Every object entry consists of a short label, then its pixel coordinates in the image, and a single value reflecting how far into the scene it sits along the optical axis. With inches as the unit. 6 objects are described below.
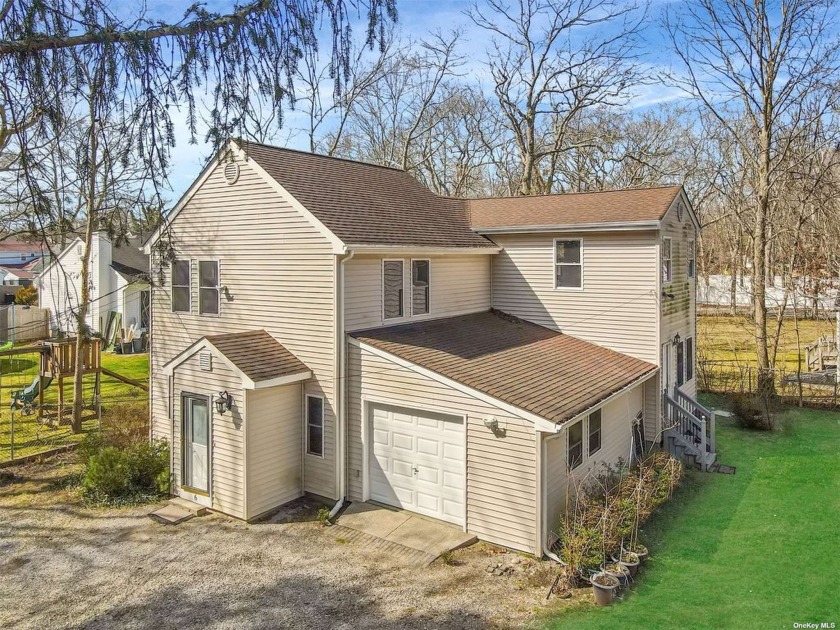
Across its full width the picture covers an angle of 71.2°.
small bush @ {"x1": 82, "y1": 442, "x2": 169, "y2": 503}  455.2
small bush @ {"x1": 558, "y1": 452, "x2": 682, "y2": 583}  339.0
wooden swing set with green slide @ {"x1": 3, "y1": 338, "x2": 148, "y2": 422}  661.9
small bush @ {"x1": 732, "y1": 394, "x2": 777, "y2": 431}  643.5
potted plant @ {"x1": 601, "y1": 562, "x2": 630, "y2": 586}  328.2
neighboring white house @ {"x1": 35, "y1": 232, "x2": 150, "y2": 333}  1199.6
